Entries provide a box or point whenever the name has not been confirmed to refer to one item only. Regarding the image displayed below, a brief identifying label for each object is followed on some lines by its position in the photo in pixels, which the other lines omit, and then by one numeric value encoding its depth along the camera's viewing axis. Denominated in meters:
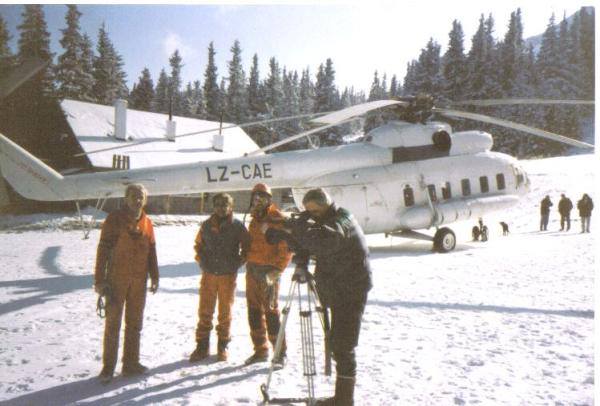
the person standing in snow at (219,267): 4.33
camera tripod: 3.26
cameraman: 3.15
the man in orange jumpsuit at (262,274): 4.27
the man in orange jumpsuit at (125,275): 3.85
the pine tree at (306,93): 62.20
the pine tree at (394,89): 72.62
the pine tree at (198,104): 47.22
